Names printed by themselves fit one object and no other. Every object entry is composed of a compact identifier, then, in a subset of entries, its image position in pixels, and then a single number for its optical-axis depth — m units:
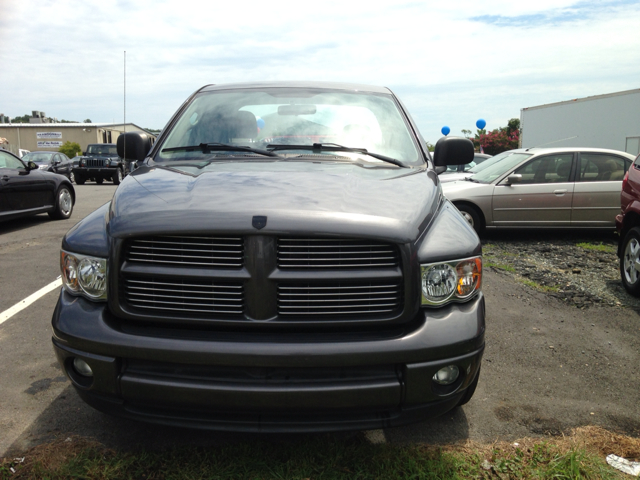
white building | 18.16
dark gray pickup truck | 2.15
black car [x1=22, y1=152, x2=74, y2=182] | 24.83
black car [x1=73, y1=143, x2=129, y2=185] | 24.30
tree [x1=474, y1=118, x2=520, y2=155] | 43.00
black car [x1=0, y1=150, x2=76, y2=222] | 9.45
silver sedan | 8.96
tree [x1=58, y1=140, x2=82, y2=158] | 57.22
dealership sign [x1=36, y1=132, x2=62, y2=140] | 65.62
